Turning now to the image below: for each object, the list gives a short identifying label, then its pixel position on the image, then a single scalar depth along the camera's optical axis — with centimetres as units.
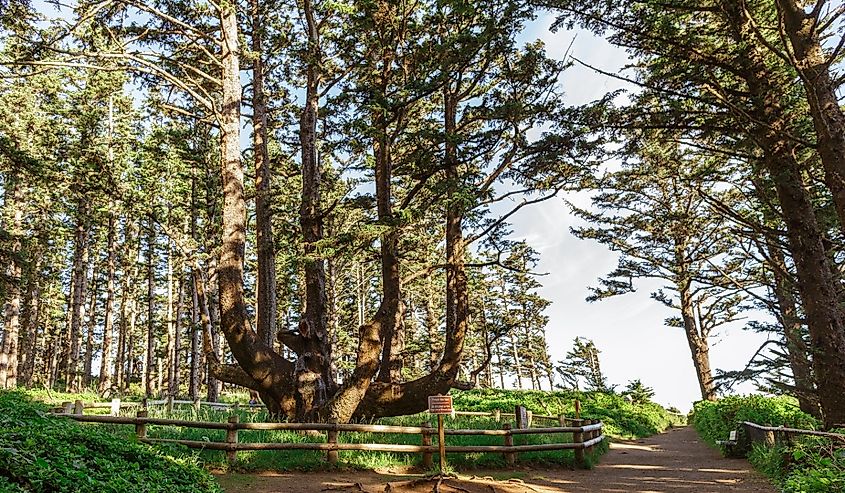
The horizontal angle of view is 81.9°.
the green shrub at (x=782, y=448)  620
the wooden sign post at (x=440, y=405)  825
